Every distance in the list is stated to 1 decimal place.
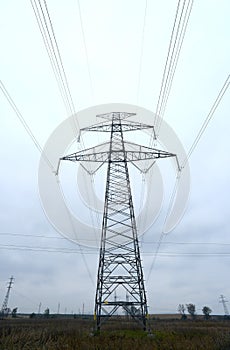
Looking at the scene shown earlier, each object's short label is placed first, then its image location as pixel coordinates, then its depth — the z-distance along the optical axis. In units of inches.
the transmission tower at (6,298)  2433.3
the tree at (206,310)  3637.8
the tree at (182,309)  4077.0
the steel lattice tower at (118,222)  515.2
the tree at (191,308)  4003.4
